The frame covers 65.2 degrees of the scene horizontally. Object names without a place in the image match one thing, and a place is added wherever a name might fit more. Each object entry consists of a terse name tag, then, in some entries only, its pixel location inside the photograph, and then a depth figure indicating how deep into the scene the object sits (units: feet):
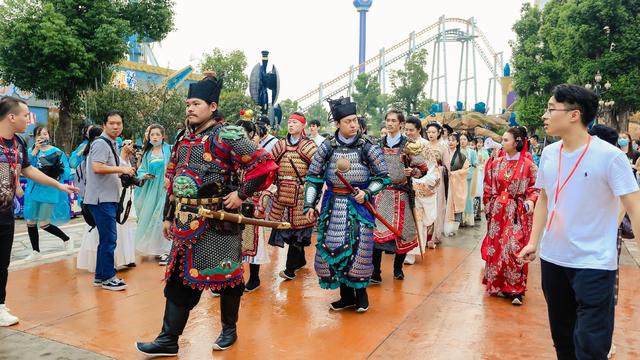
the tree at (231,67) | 111.65
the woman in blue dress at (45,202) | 19.99
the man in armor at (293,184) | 17.31
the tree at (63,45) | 56.65
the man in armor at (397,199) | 17.93
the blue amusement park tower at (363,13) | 193.57
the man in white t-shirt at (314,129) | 27.87
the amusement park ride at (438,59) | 157.07
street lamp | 68.70
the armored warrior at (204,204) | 11.02
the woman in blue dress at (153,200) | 20.45
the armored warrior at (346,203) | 14.26
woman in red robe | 15.81
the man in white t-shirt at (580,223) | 8.13
